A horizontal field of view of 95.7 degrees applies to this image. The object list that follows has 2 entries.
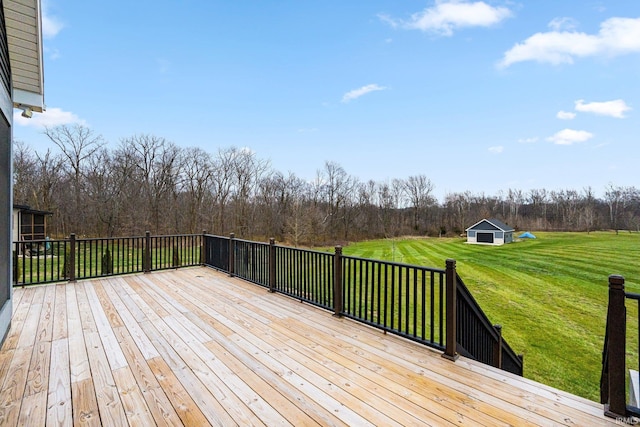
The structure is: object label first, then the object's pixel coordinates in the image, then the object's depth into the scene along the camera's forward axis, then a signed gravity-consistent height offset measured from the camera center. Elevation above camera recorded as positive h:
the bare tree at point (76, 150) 17.31 +4.06
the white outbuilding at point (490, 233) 31.12 -2.16
